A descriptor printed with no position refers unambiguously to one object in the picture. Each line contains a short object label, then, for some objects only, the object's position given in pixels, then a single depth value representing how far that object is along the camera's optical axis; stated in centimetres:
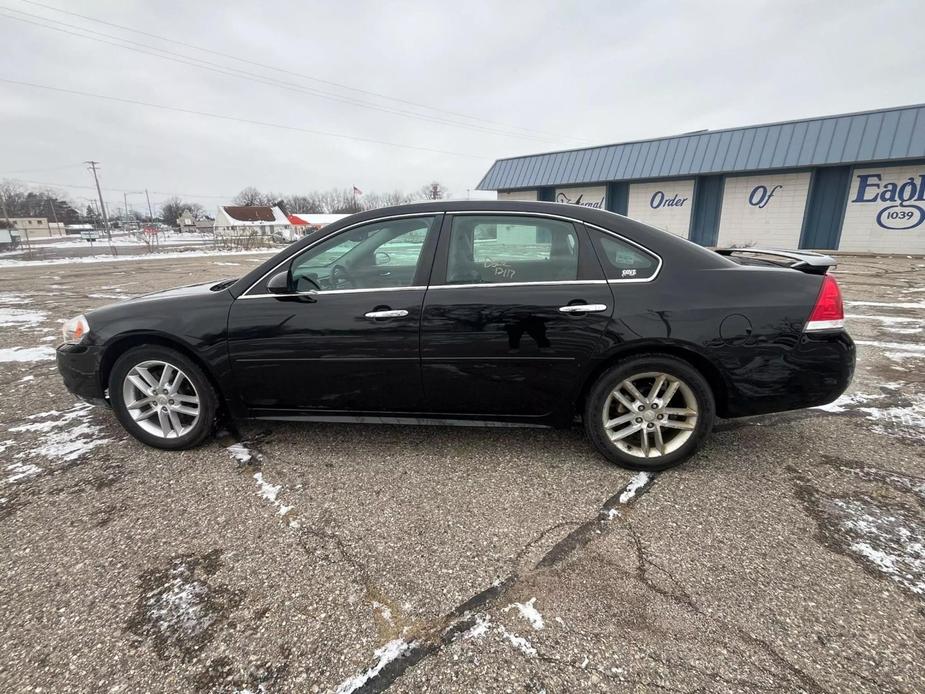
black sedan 267
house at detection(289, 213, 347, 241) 6813
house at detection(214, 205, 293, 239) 7794
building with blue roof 1714
